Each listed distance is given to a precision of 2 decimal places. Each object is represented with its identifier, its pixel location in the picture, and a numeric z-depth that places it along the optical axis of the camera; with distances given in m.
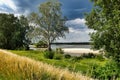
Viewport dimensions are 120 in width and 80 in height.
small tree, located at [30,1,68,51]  25.45
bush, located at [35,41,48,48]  26.63
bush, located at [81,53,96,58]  19.49
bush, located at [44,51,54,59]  17.27
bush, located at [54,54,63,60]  17.52
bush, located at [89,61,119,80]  7.40
